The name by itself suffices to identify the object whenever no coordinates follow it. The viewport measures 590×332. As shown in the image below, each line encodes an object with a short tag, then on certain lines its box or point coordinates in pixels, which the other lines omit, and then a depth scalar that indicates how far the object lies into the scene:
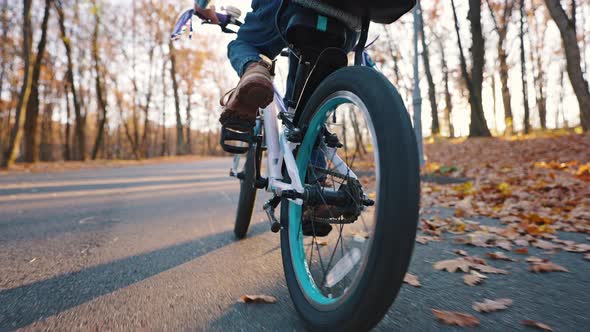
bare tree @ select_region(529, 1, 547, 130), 25.15
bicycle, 1.02
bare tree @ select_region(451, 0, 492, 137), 13.01
